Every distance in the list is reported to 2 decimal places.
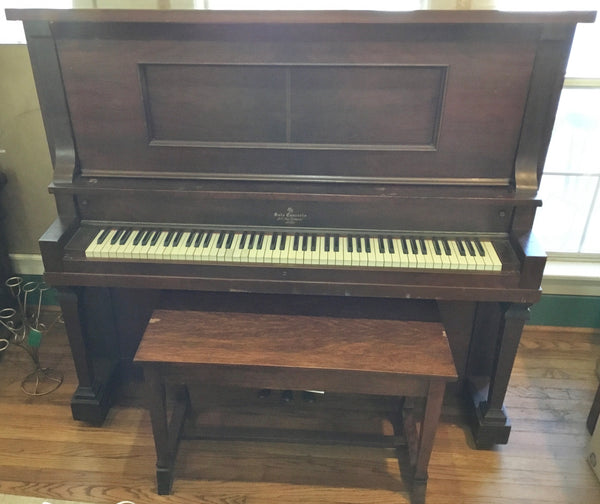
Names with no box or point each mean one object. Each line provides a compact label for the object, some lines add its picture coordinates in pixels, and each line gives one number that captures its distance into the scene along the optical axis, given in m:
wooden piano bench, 1.49
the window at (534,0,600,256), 2.14
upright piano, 1.54
